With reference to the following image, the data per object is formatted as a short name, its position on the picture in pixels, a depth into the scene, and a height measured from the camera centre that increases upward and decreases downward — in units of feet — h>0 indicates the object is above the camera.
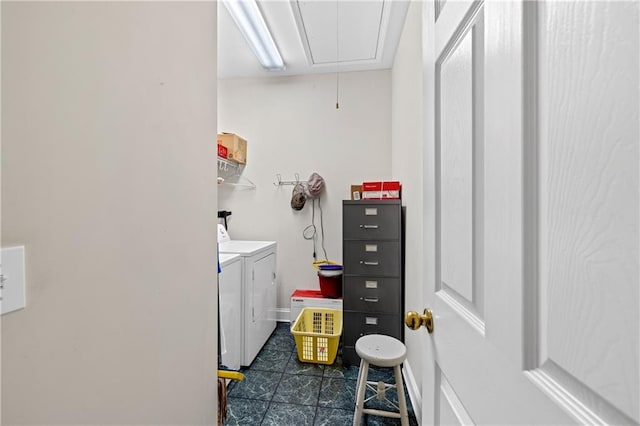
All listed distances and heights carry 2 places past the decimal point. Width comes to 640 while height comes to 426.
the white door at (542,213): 0.96 -0.01
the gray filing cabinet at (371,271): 7.20 -1.58
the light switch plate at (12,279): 1.34 -0.33
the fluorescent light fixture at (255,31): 6.61 +4.86
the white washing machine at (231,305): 6.28 -2.22
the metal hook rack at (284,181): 10.48 +1.12
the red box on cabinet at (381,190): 7.62 +0.57
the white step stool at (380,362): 4.92 -2.67
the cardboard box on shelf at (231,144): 9.42 +2.28
